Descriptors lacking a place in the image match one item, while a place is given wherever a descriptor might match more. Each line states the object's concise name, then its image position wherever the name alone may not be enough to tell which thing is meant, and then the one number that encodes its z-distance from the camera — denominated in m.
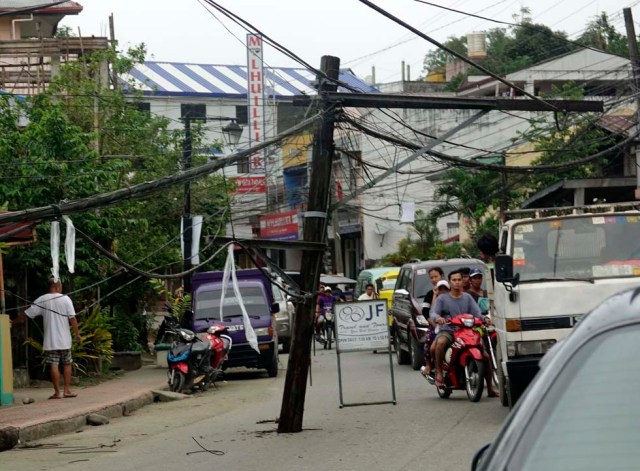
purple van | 23.58
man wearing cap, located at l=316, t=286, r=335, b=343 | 35.44
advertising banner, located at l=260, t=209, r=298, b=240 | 56.17
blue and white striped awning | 63.72
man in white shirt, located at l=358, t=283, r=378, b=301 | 30.87
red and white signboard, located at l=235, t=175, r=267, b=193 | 52.09
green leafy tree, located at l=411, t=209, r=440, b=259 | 49.69
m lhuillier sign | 47.66
